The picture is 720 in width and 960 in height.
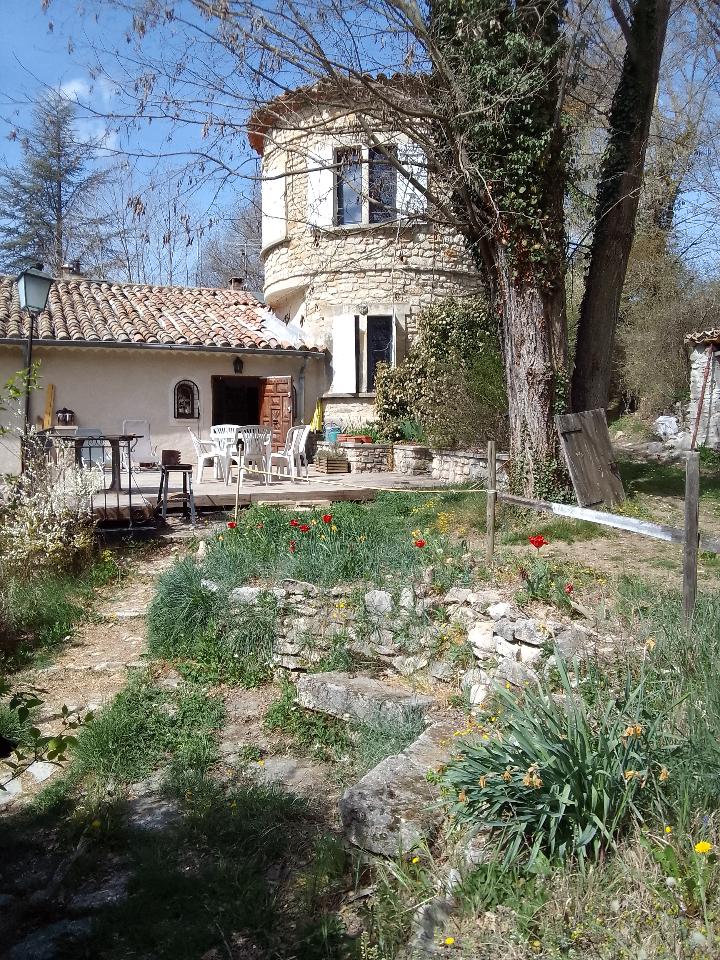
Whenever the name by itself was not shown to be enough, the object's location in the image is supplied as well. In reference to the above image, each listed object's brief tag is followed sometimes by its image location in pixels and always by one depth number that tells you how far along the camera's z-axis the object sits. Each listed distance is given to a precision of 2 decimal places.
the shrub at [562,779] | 3.00
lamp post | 8.49
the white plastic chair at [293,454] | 13.28
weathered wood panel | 8.78
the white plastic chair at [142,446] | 15.73
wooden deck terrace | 9.70
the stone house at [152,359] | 15.07
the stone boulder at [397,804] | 3.62
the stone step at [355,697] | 5.00
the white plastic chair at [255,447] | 12.57
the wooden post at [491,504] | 6.45
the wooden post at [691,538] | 4.21
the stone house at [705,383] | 15.36
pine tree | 27.44
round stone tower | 16.53
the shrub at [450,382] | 11.80
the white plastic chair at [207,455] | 12.65
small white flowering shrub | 7.89
